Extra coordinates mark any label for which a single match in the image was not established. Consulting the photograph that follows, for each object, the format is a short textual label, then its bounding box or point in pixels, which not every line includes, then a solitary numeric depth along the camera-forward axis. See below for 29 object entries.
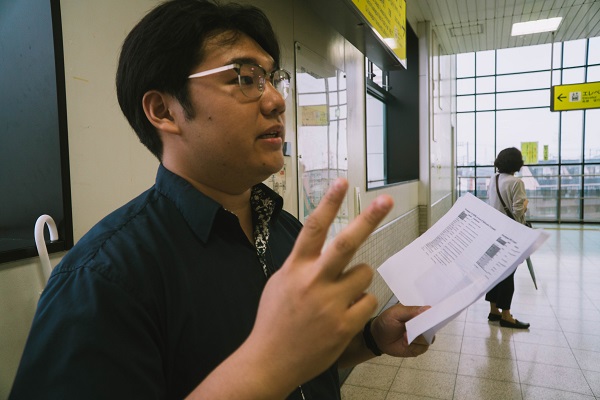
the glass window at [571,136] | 10.41
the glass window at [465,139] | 11.79
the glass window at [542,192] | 10.64
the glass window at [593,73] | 10.30
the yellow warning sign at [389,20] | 2.43
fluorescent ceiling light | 6.04
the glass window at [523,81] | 11.20
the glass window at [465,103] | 12.04
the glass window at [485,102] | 11.79
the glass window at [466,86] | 12.05
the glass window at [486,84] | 11.81
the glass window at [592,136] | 10.23
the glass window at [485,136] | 11.63
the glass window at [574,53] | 10.39
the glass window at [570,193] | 10.37
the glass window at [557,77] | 10.76
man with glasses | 0.54
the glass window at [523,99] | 11.09
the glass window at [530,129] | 10.70
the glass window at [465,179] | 11.74
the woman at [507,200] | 3.66
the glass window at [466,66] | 12.06
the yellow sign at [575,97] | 7.41
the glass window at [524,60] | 11.30
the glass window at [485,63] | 11.85
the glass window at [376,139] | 5.22
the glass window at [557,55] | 10.70
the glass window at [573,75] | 10.48
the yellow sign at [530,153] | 10.81
